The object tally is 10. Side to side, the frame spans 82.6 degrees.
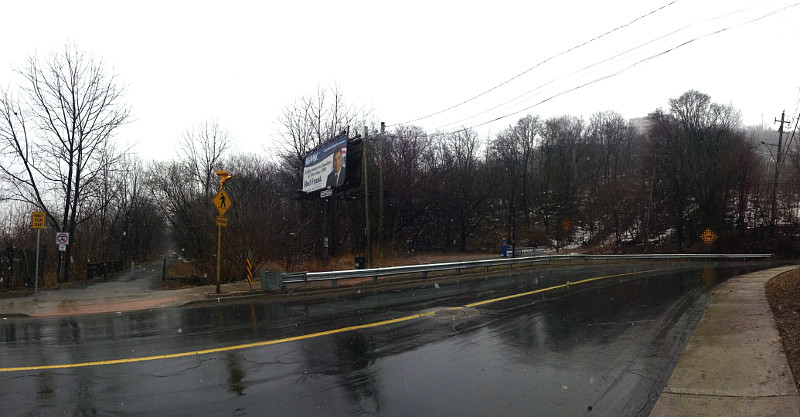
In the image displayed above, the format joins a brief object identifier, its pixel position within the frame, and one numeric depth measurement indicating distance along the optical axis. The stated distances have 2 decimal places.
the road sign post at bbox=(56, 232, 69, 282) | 17.86
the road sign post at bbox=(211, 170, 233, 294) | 14.98
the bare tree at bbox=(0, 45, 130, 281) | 25.55
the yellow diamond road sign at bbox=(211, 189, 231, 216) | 14.98
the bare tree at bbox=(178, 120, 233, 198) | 40.44
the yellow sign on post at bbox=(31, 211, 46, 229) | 15.04
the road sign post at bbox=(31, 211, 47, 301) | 15.02
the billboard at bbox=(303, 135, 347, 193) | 23.31
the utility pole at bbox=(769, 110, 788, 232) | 37.00
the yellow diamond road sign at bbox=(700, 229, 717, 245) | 40.09
